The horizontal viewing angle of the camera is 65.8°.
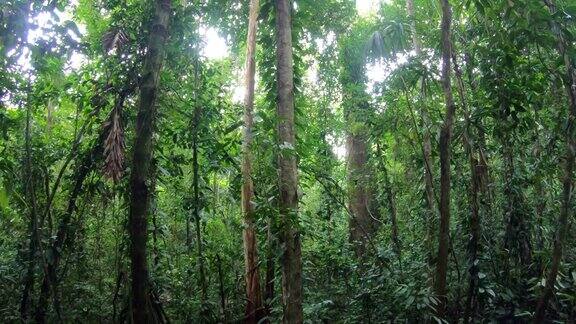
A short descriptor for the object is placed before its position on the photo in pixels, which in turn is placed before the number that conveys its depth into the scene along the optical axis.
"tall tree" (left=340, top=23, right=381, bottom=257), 8.67
